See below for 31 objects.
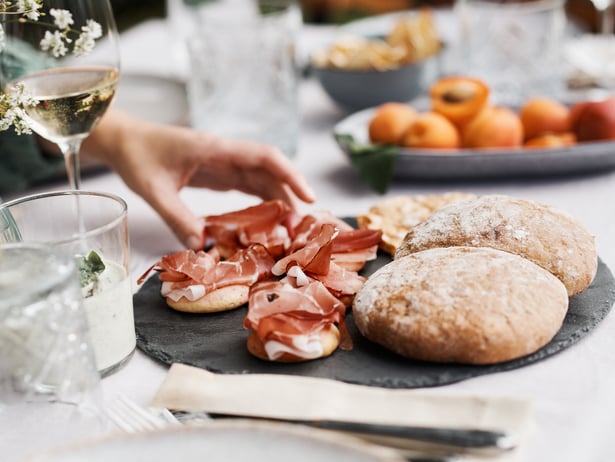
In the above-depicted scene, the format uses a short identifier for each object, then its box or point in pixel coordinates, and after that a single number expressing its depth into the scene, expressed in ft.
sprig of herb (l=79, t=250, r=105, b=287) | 3.14
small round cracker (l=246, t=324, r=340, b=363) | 3.19
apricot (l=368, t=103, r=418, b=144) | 5.73
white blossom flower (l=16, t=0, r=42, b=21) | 3.04
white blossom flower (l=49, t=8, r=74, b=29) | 3.54
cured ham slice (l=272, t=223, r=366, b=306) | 3.69
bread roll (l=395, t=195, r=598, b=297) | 3.53
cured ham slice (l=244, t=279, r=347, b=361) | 3.16
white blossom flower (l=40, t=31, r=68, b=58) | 3.71
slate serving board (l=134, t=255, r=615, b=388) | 3.07
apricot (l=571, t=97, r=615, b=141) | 5.51
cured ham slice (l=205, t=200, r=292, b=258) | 4.29
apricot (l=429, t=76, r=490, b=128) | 5.88
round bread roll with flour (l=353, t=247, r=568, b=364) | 3.03
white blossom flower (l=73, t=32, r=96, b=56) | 3.65
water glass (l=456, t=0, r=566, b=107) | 6.78
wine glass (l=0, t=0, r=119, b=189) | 3.71
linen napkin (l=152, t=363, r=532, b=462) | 2.55
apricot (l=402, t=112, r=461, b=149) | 5.55
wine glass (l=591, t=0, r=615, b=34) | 6.96
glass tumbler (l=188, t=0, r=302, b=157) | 6.15
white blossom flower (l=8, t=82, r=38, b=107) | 3.06
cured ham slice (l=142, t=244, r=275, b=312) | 3.77
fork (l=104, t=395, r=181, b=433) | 2.74
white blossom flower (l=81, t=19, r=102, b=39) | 3.70
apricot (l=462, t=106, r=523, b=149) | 5.53
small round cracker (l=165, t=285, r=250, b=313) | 3.76
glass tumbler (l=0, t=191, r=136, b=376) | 3.13
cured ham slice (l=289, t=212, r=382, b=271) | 4.08
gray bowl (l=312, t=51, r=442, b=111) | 6.67
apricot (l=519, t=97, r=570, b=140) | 5.74
